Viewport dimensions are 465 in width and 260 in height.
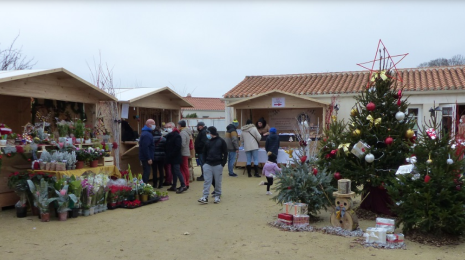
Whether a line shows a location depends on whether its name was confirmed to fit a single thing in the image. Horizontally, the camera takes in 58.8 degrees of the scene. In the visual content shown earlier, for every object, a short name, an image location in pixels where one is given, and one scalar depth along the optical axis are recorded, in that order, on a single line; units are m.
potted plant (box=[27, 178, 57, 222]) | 6.84
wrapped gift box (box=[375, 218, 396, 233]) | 5.72
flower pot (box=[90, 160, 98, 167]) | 8.45
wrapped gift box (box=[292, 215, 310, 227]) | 6.38
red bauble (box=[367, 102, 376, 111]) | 6.88
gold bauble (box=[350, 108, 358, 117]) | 7.21
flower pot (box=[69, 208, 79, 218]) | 7.11
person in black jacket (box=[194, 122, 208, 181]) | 10.60
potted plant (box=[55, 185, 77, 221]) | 6.85
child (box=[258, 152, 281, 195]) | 9.03
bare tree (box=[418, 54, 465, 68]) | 36.46
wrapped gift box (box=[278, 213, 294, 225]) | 6.46
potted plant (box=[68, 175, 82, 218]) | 6.98
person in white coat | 12.45
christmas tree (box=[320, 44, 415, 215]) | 6.76
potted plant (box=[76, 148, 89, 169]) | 8.12
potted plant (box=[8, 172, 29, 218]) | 7.05
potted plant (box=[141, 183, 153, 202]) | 8.31
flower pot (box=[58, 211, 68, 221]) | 6.93
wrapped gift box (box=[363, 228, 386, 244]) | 5.41
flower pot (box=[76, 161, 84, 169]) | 8.09
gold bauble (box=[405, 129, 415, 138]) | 6.72
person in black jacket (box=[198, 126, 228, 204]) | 8.27
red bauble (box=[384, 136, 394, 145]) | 6.65
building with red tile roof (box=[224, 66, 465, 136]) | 13.72
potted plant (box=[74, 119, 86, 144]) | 8.77
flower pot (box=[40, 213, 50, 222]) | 6.84
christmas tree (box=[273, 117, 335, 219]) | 6.68
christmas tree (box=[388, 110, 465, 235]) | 5.45
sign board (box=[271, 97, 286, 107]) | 13.95
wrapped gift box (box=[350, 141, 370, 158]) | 6.75
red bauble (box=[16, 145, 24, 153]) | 7.40
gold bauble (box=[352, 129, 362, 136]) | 6.94
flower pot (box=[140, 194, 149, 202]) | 8.30
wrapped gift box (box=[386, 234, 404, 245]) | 5.43
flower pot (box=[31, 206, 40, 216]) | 7.25
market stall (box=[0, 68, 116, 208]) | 7.51
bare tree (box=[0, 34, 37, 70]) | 20.52
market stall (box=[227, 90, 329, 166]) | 13.73
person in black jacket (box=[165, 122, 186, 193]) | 9.47
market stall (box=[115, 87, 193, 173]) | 10.68
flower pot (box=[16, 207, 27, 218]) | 7.12
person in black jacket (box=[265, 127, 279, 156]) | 11.21
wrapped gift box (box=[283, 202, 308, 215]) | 6.49
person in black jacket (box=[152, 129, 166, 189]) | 10.04
